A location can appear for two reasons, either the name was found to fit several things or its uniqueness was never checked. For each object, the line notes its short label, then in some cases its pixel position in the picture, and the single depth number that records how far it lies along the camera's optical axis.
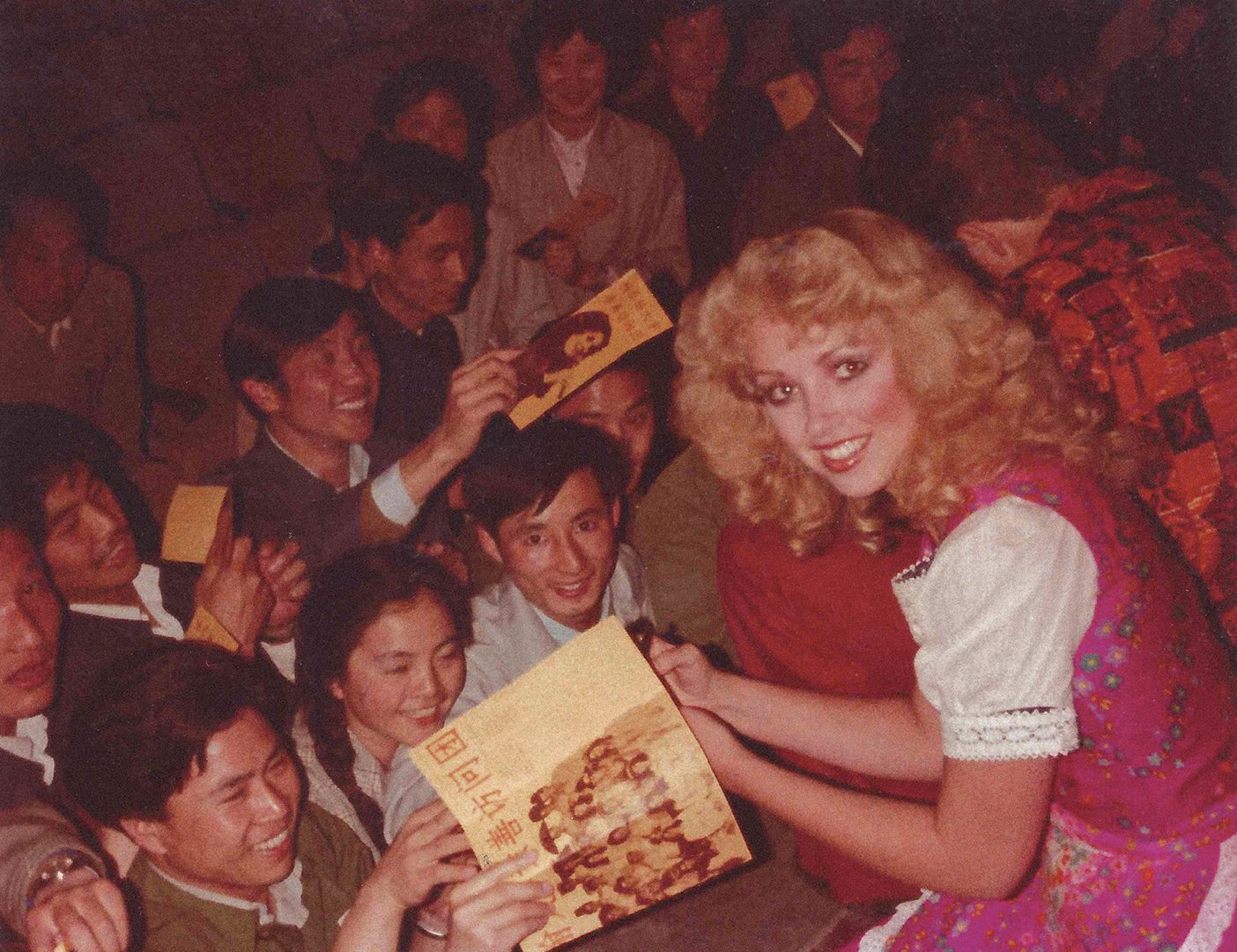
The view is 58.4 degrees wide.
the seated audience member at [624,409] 2.26
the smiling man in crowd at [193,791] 1.62
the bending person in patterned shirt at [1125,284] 1.64
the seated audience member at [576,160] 2.30
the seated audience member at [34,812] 1.42
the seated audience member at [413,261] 2.08
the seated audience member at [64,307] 1.62
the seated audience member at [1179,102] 2.70
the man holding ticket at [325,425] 1.90
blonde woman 1.11
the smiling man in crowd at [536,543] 2.02
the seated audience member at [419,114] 1.99
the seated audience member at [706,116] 2.75
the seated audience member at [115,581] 1.68
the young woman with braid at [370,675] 1.88
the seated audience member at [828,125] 2.54
